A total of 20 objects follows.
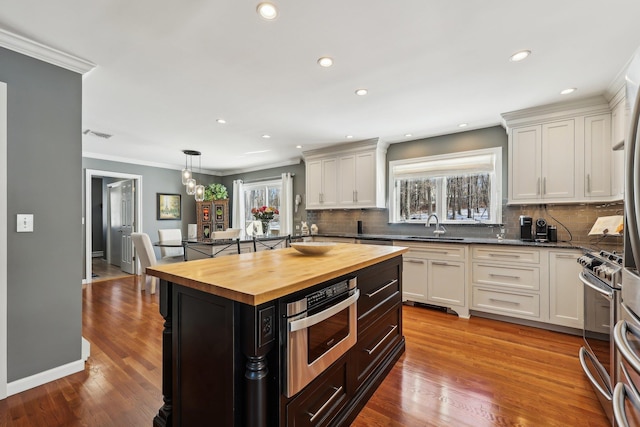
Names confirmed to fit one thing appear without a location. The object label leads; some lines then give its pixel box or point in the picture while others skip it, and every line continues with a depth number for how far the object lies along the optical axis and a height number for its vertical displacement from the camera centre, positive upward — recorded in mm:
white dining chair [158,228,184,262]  5305 -763
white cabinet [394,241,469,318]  3400 -813
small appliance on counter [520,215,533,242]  3391 -196
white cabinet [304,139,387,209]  4559 +614
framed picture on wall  6391 +137
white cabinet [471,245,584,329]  2854 -794
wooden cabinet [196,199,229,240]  6916 -104
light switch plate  1982 -76
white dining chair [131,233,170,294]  4223 -637
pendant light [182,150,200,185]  4598 +1114
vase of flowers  4445 -37
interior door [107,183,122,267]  6656 -313
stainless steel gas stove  1630 -710
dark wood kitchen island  1154 -621
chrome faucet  4125 -249
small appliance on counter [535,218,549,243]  3223 -233
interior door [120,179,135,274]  6082 -252
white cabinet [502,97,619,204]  2895 +635
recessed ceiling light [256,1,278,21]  1638 +1206
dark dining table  3699 -456
